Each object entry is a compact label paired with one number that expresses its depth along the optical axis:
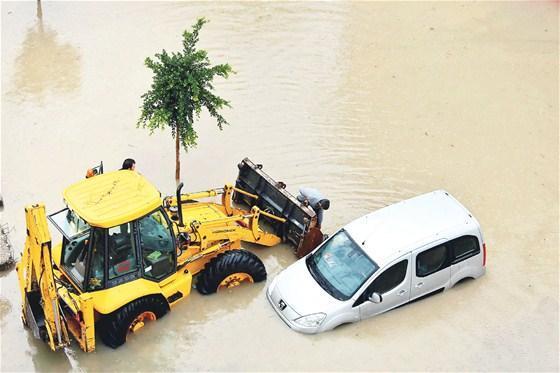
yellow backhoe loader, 10.25
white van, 11.46
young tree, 13.68
